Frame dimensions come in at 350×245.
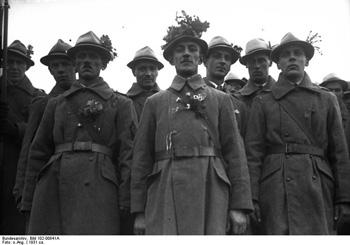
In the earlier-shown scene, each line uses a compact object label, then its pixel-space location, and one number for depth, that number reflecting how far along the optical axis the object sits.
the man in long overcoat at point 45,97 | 5.71
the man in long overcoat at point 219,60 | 6.15
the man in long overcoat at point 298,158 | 4.94
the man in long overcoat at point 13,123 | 6.21
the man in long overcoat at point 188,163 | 4.49
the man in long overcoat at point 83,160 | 5.05
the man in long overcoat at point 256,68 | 6.12
